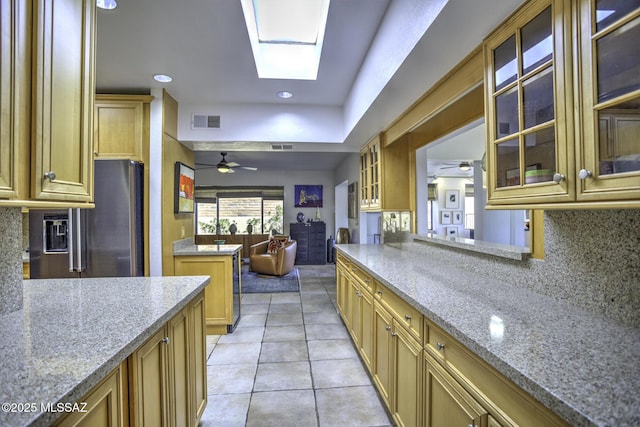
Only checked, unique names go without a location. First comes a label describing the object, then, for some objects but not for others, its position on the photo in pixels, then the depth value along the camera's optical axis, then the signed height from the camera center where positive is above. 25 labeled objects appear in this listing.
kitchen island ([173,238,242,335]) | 3.33 -0.61
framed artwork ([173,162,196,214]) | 3.46 +0.37
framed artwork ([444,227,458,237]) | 4.89 -0.19
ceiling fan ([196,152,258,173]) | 5.46 +0.97
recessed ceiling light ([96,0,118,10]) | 1.87 +1.33
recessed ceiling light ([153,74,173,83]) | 2.87 +1.35
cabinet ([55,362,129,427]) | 0.79 -0.52
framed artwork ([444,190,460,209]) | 5.63 +0.36
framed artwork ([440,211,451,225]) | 5.31 +0.02
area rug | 5.18 -1.15
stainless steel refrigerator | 2.78 -0.11
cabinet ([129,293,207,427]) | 1.10 -0.66
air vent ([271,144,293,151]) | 3.99 +0.96
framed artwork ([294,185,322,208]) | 8.34 +0.66
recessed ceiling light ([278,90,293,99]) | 3.31 +1.36
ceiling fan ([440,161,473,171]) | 4.56 +0.80
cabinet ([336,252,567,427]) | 0.88 -0.61
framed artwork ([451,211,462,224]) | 5.24 +0.02
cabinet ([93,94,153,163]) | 3.15 +0.96
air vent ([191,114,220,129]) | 3.64 +1.16
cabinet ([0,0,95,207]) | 0.96 +0.42
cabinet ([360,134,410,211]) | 3.24 +0.47
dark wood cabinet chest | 7.76 -0.54
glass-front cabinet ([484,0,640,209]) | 0.84 +0.37
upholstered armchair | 5.95 -0.78
